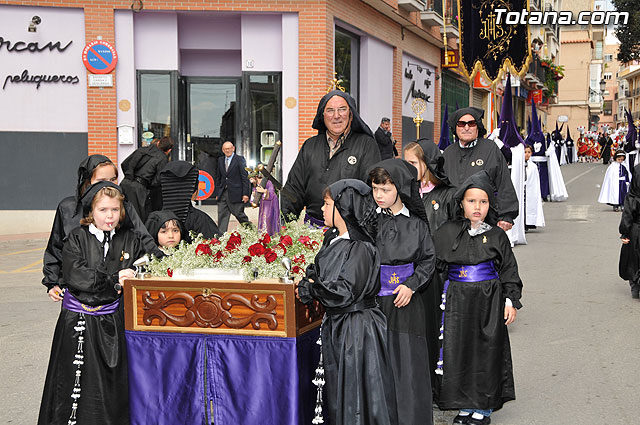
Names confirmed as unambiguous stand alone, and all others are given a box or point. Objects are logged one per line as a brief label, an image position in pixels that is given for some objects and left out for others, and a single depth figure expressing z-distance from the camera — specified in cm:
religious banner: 1472
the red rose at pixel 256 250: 452
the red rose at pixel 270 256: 448
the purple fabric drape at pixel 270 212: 558
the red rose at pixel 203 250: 463
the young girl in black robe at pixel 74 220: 500
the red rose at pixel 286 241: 486
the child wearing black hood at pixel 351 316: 418
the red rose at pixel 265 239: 478
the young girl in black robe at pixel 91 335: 468
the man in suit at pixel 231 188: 1403
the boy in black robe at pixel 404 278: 466
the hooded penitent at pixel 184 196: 726
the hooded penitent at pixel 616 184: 1944
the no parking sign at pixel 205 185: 1038
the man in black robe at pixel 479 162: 712
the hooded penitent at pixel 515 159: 1430
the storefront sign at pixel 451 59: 2797
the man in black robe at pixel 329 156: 586
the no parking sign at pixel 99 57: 1595
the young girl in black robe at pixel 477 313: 524
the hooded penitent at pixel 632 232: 903
